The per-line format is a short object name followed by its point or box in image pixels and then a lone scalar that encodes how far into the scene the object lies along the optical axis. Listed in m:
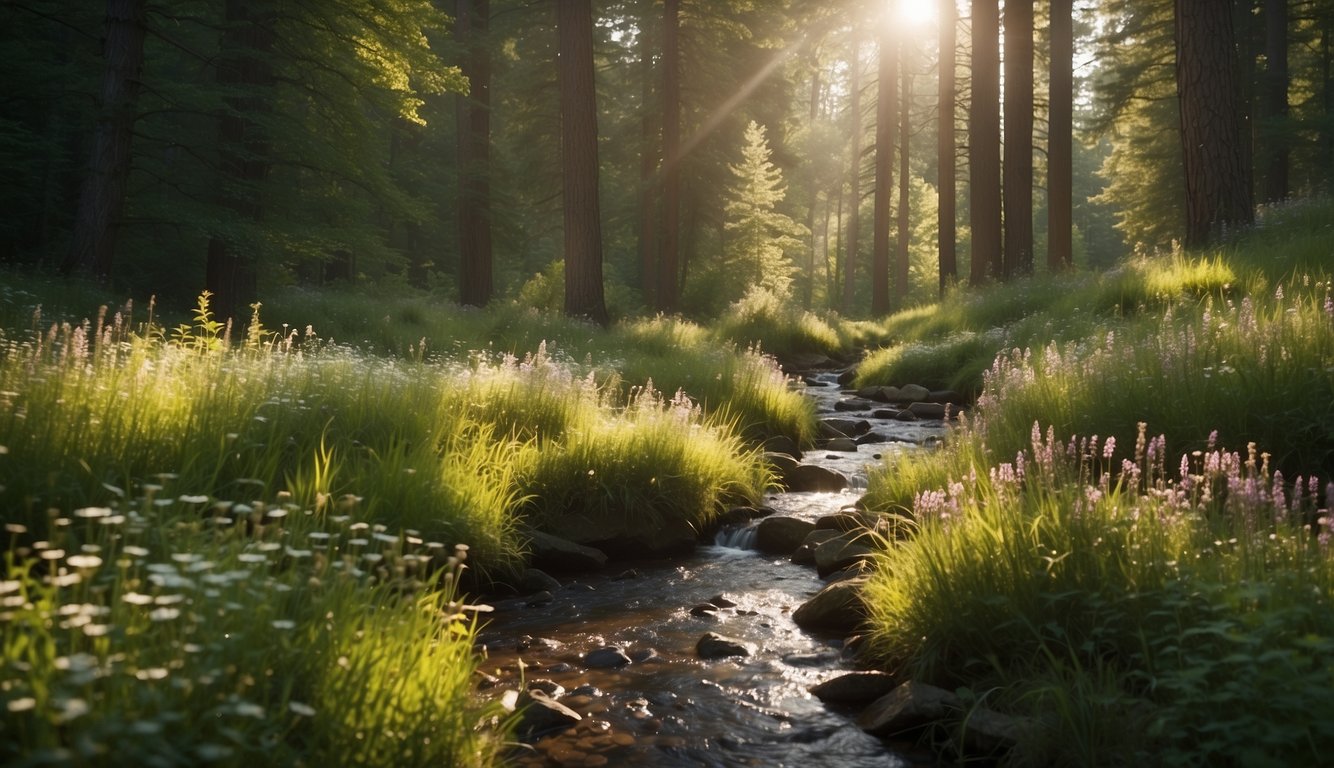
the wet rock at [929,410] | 11.73
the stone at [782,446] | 9.82
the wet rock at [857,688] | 4.17
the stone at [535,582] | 5.84
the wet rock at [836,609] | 5.09
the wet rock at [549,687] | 4.21
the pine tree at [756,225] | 29.17
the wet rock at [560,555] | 6.28
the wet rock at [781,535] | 6.82
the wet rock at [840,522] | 6.70
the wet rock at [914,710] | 3.76
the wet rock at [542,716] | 3.77
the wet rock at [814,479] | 8.54
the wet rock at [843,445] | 10.11
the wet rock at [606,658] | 4.61
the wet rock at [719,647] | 4.77
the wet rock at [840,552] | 6.08
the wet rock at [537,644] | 4.81
